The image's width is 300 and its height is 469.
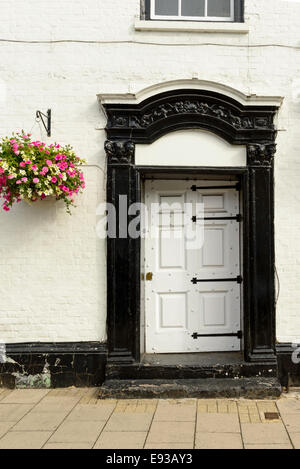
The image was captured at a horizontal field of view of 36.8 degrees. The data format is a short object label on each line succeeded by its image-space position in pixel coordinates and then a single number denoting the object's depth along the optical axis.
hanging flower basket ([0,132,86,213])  4.95
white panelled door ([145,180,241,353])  6.00
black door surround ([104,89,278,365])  5.56
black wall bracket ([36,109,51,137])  5.58
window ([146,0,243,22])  5.89
